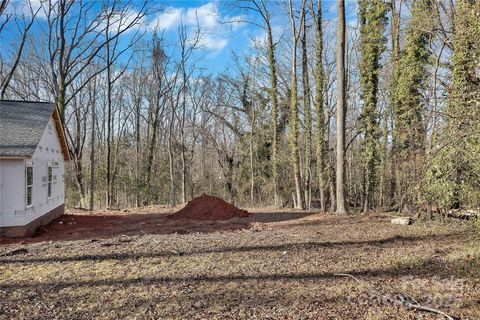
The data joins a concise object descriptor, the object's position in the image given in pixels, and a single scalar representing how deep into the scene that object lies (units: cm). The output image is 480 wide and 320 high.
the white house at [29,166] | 963
